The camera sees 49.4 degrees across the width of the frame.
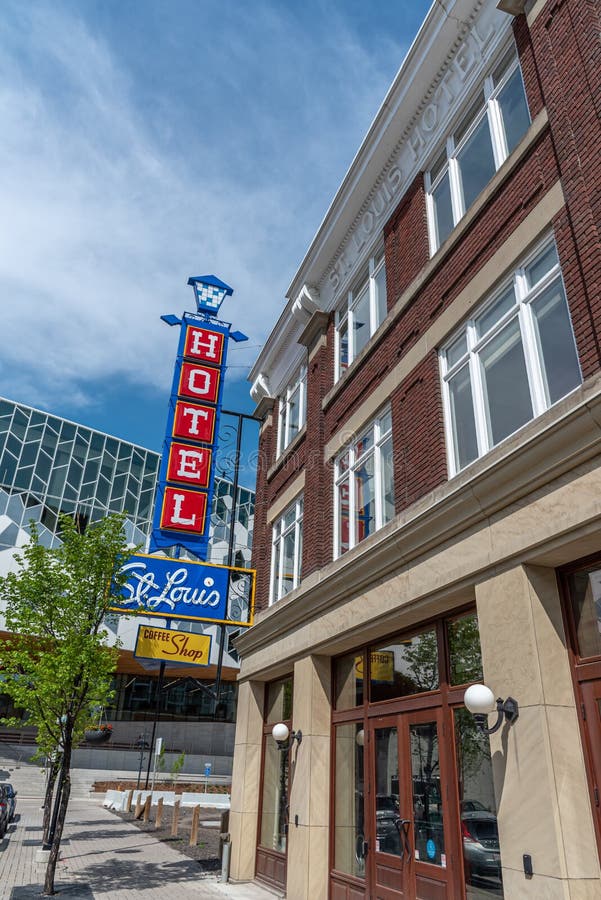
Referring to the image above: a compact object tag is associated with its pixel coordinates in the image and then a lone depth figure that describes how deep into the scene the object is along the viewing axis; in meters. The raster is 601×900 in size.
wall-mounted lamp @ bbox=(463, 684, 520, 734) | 6.81
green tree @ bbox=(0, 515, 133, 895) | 12.55
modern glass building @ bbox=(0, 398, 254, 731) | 53.53
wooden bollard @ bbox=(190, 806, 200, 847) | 18.78
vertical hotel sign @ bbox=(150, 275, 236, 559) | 17.03
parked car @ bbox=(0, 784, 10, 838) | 19.42
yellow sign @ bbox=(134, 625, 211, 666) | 18.12
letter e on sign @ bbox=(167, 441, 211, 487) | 17.48
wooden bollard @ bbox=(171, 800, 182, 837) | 20.60
